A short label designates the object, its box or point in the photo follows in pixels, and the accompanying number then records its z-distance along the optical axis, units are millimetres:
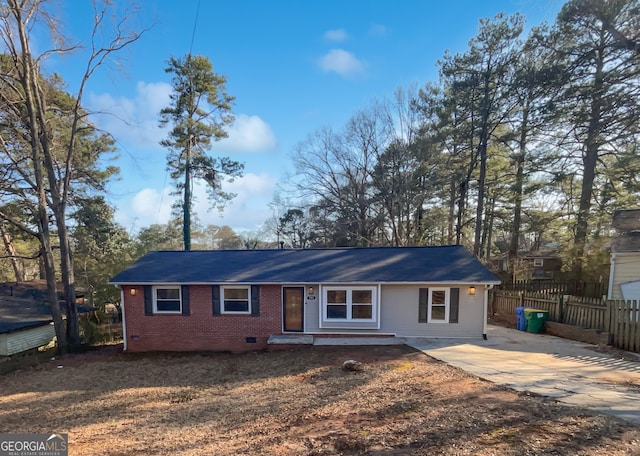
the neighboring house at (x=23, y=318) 12461
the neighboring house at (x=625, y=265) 11641
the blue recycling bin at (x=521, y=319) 11555
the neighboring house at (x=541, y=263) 23219
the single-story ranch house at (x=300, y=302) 10445
